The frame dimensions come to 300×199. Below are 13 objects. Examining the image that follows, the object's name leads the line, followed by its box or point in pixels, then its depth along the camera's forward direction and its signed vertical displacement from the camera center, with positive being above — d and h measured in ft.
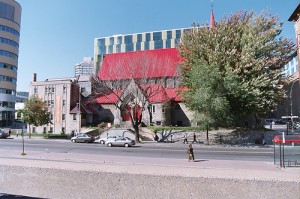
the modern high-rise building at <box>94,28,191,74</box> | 398.99 +114.46
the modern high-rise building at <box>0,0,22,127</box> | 230.07 +52.05
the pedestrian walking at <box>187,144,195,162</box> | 61.72 -9.25
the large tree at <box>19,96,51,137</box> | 146.41 +0.21
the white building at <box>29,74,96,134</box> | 163.31 +5.47
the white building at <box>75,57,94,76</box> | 521.24 +97.98
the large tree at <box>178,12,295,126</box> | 106.22 +20.24
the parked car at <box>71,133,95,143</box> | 122.01 -11.34
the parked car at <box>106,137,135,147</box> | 103.21 -10.99
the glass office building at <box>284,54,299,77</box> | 209.54 +40.86
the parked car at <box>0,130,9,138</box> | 143.10 -11.47
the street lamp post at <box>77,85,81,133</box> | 154.09 -3.40
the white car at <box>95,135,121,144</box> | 106.11 -11.68
